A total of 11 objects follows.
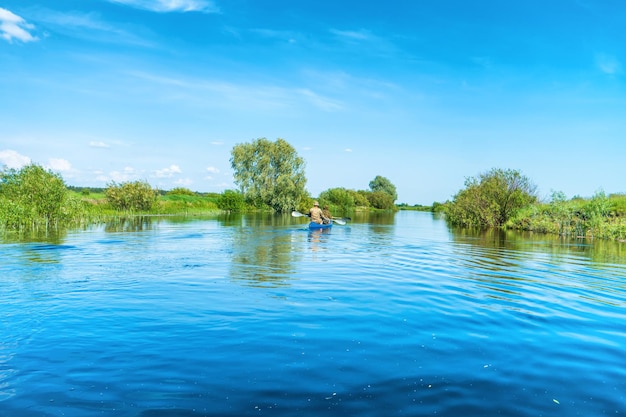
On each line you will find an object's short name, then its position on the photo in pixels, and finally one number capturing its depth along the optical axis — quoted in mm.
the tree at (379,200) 141625
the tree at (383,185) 167875
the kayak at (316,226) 31344
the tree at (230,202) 75488
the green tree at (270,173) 75812
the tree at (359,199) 128337
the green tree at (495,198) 47250
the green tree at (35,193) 29216
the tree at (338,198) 114500
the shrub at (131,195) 50688
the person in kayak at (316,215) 31988
